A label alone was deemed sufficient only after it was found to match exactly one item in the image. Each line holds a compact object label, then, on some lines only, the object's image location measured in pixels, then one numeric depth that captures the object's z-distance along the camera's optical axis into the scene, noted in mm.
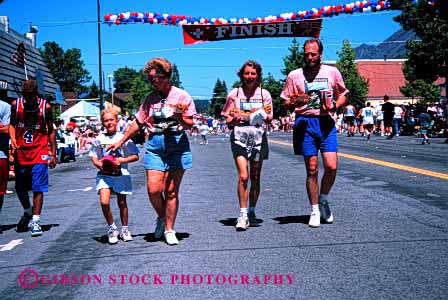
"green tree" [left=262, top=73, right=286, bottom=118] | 84369
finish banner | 16094
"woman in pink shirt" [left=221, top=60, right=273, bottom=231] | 6312
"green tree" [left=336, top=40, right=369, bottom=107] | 68438
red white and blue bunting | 15844
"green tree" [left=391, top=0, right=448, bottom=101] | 32750
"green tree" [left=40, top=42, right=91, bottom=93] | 125688
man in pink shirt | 6359
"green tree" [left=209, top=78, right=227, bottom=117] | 172825
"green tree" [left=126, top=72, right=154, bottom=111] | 104125
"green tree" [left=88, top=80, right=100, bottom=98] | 148688
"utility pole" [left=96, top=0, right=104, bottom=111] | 39209
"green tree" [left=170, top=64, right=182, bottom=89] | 161700
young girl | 5969
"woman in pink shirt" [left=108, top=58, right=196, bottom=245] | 5691
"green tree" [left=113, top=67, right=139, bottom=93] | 181000
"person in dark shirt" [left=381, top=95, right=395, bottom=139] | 26312
